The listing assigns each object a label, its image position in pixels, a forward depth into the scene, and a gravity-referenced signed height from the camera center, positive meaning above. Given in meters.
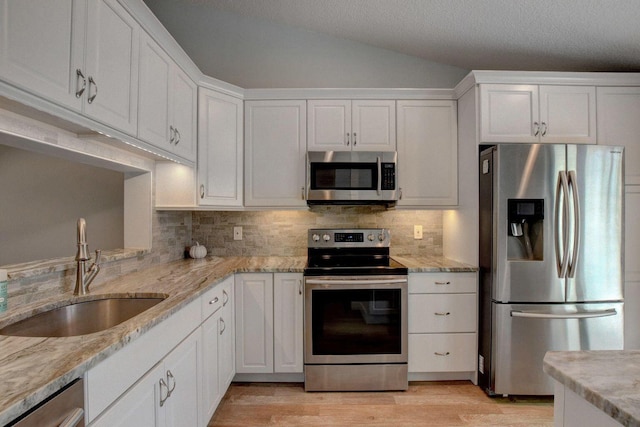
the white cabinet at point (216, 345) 1.78 -0.73
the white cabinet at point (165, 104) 1.73 +0.71
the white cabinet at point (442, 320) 2.42 -0.69
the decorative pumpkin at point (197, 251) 2.82 -0.24
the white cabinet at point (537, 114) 2.40 +0.80
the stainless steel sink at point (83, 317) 1.28 -0.41
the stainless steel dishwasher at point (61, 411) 0.68 -0.42
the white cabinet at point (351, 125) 2.70 +0.80
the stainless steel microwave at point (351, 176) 2.63 +0.37
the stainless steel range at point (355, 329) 2.35 -0.74
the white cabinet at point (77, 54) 1.01 +0.60
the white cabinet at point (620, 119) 2.43 +0.77
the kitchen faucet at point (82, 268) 1.54 -0.21
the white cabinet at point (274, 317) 2.41 -0.67
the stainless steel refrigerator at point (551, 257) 2.17 -0.21
